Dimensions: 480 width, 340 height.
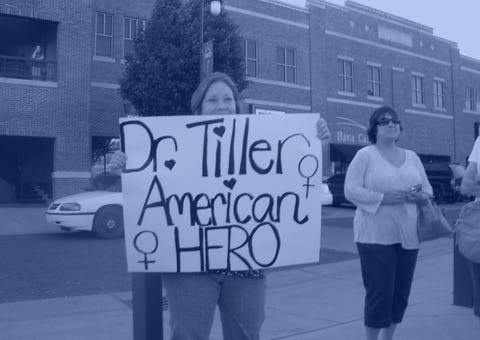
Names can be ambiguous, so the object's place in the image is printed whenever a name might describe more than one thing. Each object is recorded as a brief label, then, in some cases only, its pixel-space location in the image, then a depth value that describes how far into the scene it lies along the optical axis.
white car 12.03
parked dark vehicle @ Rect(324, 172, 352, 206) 22.94
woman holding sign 2.45
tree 16.03
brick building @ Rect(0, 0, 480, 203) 19.77
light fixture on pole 12.16
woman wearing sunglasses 3.83
